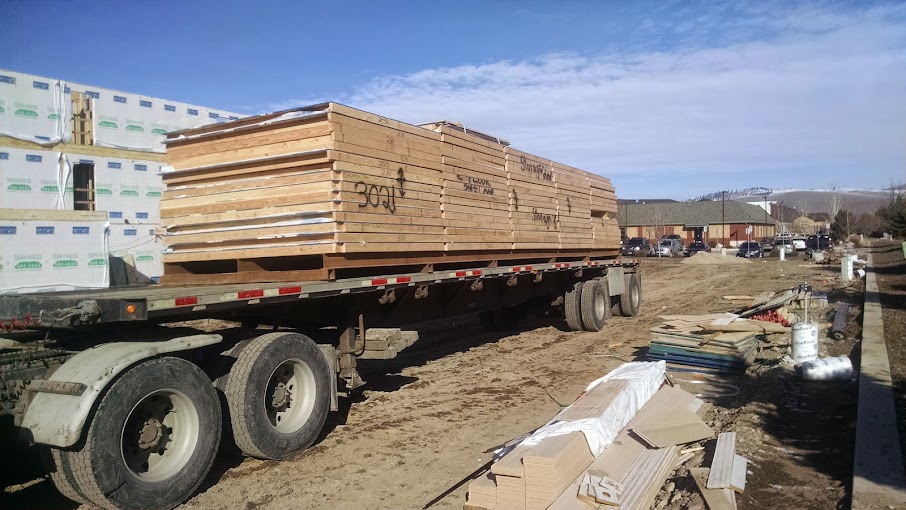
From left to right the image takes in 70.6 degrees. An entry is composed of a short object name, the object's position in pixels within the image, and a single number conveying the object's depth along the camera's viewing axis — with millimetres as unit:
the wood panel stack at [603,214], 15246
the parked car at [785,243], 54503
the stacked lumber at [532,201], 11023
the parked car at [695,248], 54184
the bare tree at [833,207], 84688
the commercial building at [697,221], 79062
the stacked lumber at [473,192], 8945
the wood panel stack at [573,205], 13031
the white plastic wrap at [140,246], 18453
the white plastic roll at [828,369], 8047
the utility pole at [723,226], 73175
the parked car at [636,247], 53719
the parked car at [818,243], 54528
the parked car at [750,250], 49969
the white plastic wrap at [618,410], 4988
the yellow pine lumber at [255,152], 6699
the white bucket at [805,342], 8758
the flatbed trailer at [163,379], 4359
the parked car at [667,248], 52344
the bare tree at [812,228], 109069
